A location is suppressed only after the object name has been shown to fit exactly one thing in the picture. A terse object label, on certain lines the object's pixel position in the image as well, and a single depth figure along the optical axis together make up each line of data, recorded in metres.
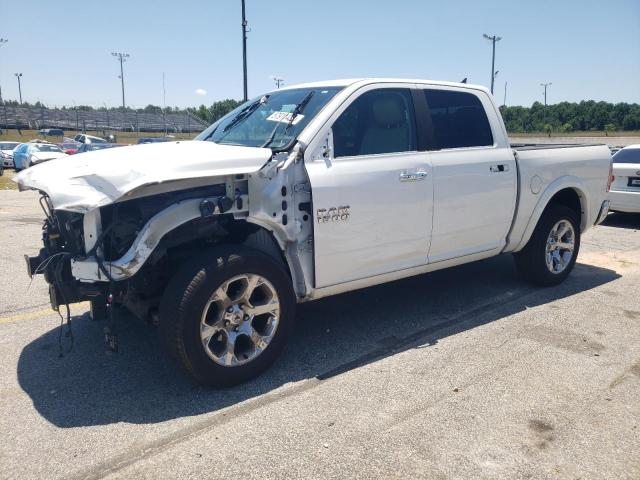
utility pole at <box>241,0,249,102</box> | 18.78
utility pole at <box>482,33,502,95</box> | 47.03
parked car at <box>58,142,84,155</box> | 28.77
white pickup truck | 3.20
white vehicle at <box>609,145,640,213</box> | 9.26
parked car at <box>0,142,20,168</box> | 26.69
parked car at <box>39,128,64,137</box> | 61.94
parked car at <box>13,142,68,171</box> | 23.14
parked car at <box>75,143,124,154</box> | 24.99
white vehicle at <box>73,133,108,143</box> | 36.07
